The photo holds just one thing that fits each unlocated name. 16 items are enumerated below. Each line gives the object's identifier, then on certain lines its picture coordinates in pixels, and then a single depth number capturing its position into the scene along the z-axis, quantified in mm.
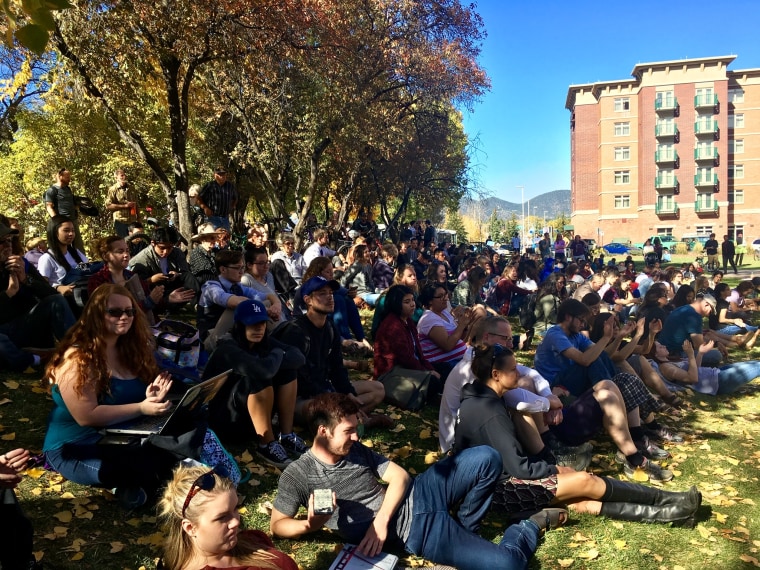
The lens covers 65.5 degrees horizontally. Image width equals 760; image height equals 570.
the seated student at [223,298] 5656
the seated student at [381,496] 3475
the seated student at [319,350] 5453
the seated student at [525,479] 4156
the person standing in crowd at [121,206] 10555
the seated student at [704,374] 7984
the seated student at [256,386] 4688
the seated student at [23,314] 5855
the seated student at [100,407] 3676
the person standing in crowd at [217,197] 10977
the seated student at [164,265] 6883
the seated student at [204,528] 2471
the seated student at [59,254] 6980
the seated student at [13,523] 2818
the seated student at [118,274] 5840
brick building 59062
